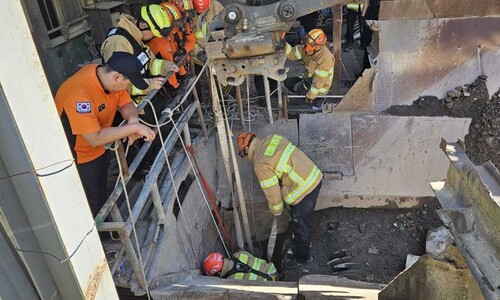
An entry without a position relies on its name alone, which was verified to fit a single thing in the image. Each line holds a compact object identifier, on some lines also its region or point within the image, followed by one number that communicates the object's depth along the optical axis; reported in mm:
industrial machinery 3650
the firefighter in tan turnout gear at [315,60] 6062
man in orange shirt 3502
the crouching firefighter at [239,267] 5352
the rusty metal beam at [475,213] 2504
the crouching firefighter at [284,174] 5566
